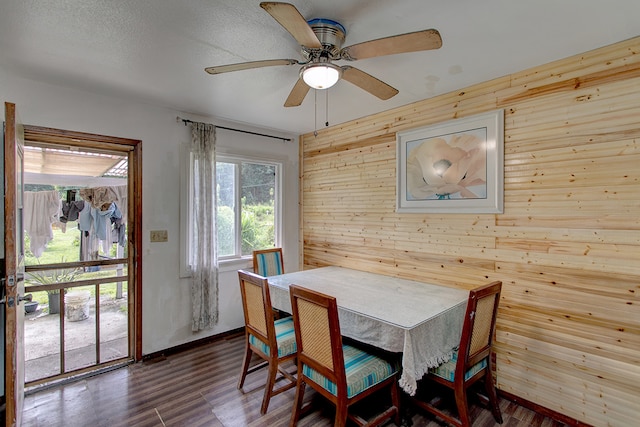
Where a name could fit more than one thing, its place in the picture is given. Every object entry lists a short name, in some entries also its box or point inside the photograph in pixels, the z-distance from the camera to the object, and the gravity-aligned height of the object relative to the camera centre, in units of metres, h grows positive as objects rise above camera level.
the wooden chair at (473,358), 1.85 -0.93
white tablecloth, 1.82 -0.67
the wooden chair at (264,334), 2.23 -0.95
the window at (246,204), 3.71 +0.10
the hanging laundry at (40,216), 2.96 -0.04
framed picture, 2.46 +0.40
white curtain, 3.30 -0.17
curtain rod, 3.26 +0.99
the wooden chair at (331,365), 1.75 -0.95
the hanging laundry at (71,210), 3.13 +0.02
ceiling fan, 1.38 +0.84
